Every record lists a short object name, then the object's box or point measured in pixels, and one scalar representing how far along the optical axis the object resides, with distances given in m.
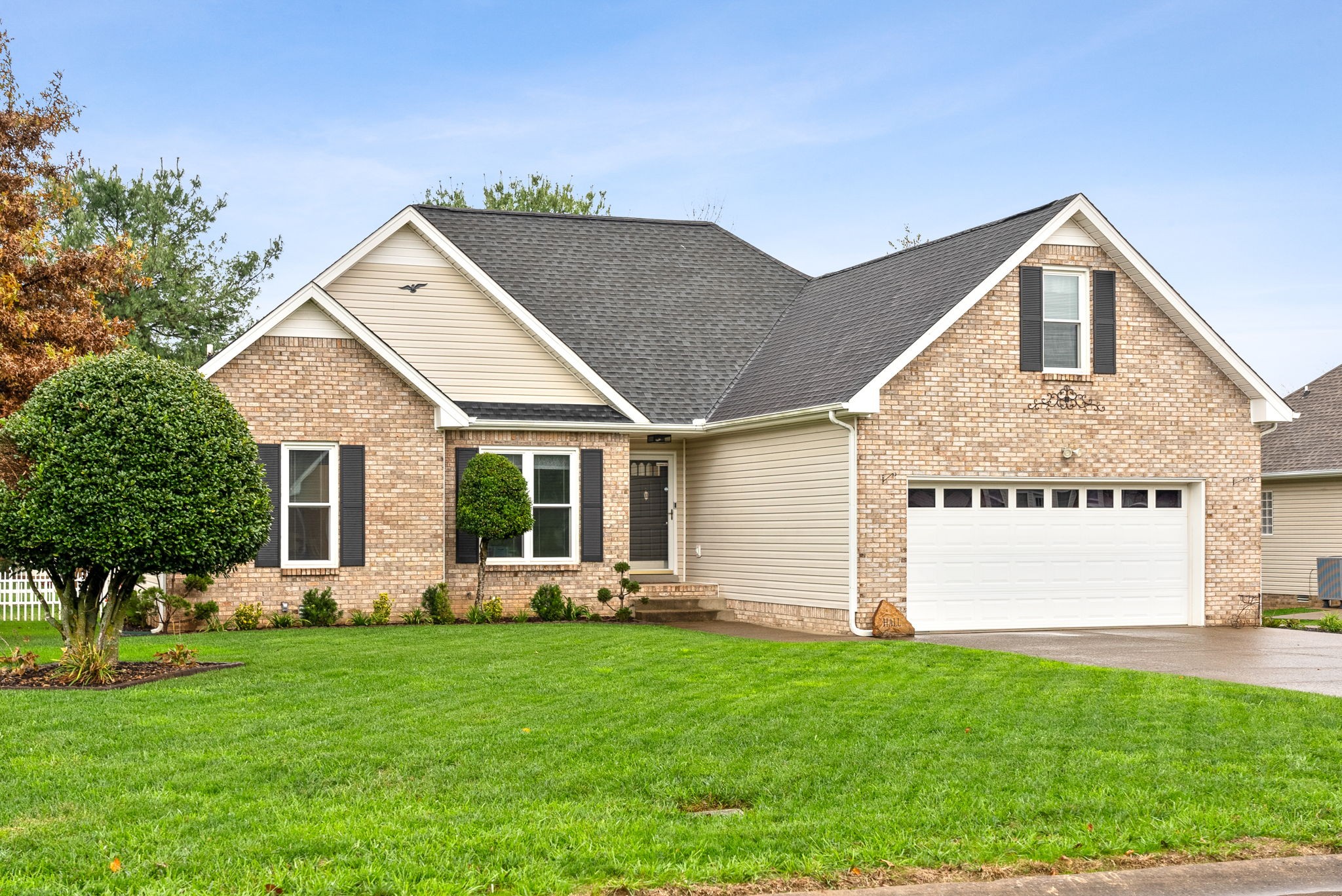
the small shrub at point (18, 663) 12.42
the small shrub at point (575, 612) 20.69
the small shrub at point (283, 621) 19.11
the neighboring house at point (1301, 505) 27.91
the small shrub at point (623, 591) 20.73
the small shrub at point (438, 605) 19.78
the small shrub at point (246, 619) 18.88
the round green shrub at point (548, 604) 20.45
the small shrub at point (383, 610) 19.45
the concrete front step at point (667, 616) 21.00
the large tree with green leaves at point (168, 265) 36.81
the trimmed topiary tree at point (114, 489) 12.11
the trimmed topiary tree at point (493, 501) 19.69
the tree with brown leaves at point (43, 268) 21.12
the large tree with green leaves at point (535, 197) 48.72
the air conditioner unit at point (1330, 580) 27.17
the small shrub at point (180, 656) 13.09
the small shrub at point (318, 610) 19.19
